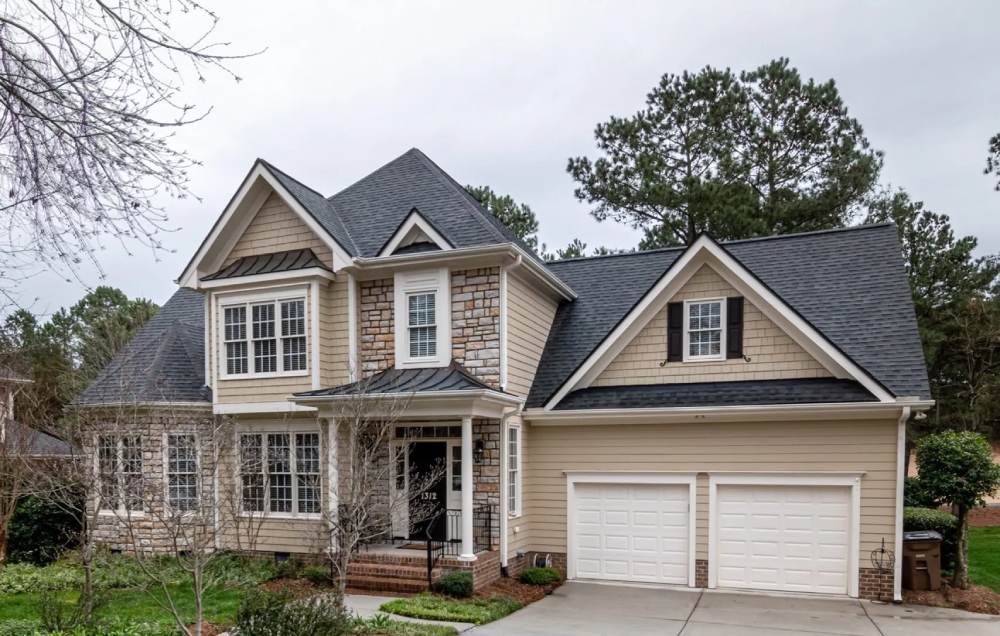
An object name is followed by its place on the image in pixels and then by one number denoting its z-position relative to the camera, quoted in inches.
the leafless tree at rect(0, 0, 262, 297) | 190.2
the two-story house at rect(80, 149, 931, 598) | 466.0
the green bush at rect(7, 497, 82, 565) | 579.2
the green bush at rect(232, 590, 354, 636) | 264.5
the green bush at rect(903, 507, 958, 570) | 495.2
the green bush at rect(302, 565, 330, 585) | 476.1
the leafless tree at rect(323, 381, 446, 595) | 369.1
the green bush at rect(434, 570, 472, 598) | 433.7
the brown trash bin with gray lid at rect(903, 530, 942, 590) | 459.8
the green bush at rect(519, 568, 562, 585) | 487.2
